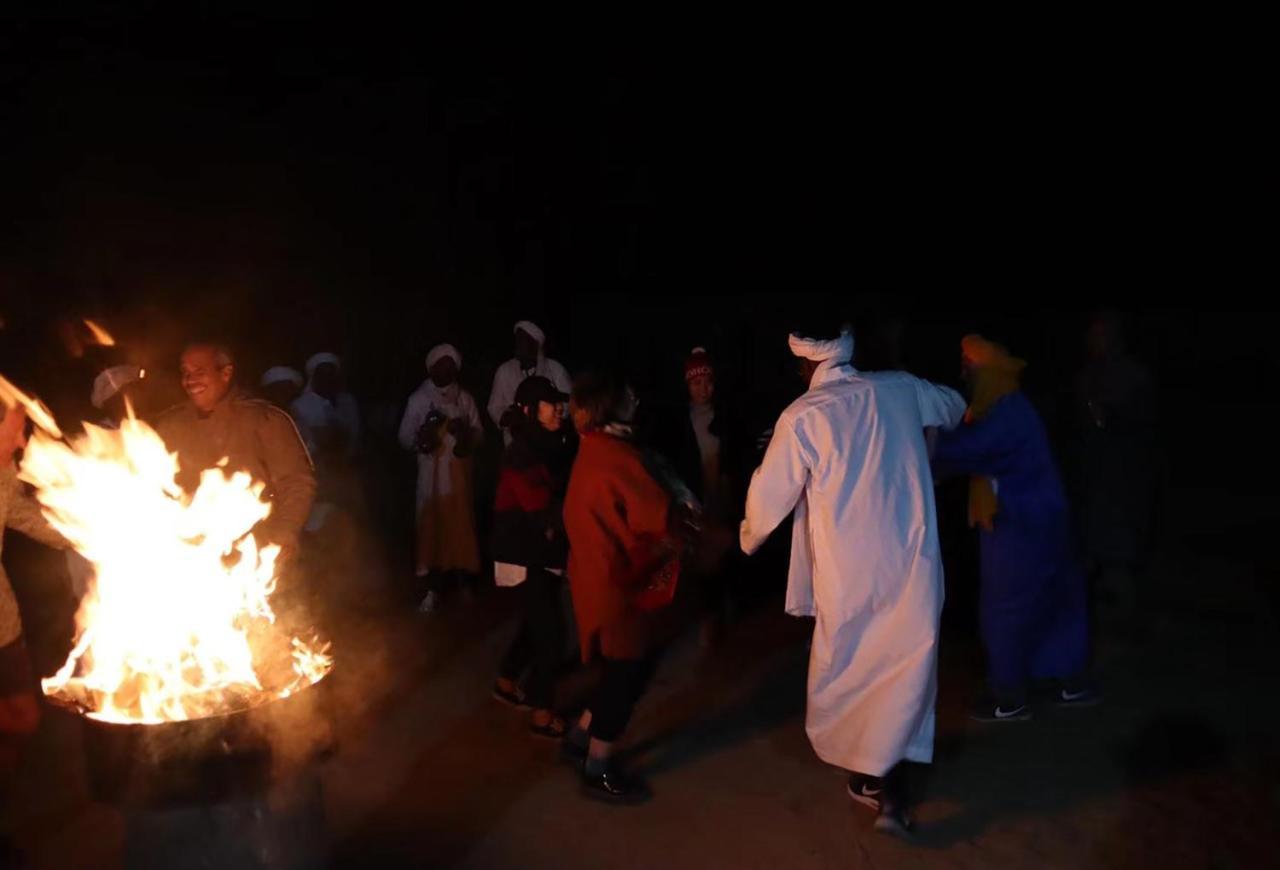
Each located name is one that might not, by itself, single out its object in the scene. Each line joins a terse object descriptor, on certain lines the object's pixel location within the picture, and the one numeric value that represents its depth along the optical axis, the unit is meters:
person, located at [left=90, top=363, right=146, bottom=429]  6.12
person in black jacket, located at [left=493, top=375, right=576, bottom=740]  5.64
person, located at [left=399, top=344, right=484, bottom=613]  8.02
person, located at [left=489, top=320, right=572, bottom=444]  8.21
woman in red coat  4.86
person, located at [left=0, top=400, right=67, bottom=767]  4.35
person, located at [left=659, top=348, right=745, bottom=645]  6.88
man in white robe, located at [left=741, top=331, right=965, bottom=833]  4.45
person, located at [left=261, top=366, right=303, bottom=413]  7.62
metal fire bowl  3.32
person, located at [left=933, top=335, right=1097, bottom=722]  5.27
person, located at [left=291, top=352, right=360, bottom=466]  7.77
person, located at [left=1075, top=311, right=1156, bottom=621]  7.30
